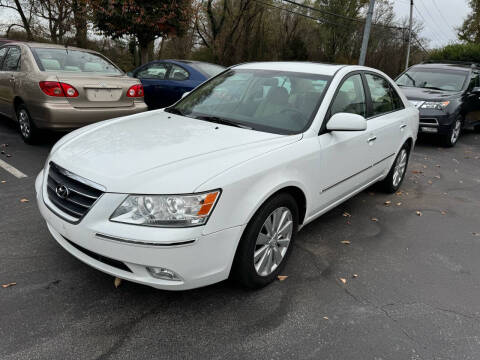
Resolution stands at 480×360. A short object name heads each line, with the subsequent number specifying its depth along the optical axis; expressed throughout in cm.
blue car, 774
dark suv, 836
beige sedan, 547
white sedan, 231
